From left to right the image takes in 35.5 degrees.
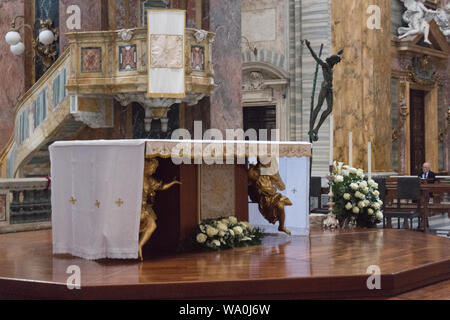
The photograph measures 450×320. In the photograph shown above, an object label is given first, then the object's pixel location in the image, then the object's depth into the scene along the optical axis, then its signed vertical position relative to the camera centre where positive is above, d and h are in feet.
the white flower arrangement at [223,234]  22.76 -2.41
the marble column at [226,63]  41.06 +5.80
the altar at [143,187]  20.66 -0.80
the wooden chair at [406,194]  34.17 -1.69
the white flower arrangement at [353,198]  28.78 -1.53
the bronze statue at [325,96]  35.06 +3.29
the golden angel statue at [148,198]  21.02 -1.08
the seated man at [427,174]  45.68 -0.94
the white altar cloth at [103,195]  20.61 -0.99
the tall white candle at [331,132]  27.20 +1.12
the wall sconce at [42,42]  41.63 +7.48
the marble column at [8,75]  47.01 +5.93
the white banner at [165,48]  35.73 +5.82
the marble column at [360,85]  48.83 +5.32
